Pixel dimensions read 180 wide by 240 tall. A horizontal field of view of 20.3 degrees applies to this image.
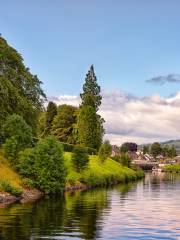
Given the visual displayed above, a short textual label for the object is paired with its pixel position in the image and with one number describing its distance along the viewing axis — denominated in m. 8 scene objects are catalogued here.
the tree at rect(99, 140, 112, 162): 121.69
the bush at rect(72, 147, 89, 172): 95.93
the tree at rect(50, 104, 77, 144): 159.50
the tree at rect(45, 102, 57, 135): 174.39
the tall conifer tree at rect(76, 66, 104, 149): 137.12
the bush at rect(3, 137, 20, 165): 74.69
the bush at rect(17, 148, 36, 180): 71.44
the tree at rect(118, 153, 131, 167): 147.25
